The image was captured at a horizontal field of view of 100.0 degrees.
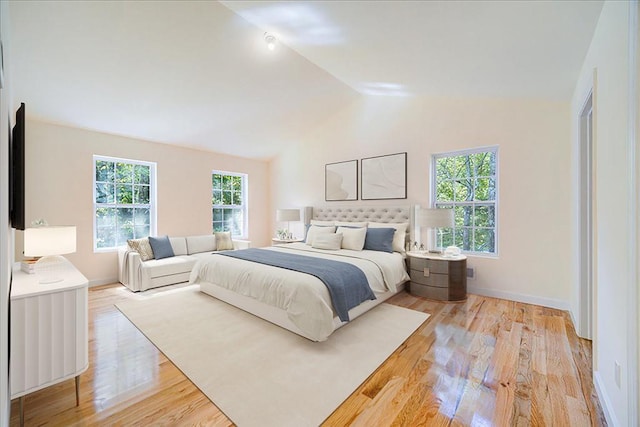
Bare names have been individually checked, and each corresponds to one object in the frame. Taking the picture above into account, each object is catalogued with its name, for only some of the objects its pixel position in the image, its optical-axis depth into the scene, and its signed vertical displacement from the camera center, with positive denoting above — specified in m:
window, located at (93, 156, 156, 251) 4.39 +0.21
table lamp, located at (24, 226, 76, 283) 1.98 -0.25
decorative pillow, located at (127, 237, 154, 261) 4.25 -0.55
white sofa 3.97 -0.83
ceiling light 3.07 +2.02
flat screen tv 1.72 +0.23
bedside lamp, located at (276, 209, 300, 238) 5.65 -0.04
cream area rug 1.68 -1.18
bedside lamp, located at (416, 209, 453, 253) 3.59 -0.06
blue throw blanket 2.48 -0.63
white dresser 1.51 -0.72
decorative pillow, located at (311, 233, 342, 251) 4.12 -0.43
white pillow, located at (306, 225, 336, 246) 4.51 -0.31
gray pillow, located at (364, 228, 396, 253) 4.00 -0.40
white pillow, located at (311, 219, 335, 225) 5.00 -0.17
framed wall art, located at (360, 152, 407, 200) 4.48 +0.63
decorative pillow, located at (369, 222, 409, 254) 4.08 -0.34
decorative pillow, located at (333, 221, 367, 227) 4.57 -0.19
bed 2.39 -0.76
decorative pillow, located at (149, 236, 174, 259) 4.43 -0.57
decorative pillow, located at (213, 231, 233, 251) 5.33 -0.57
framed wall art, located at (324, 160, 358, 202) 5.09 +0.63
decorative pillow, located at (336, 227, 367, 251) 4.07 -0.38
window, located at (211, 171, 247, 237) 5.86 +0.25
